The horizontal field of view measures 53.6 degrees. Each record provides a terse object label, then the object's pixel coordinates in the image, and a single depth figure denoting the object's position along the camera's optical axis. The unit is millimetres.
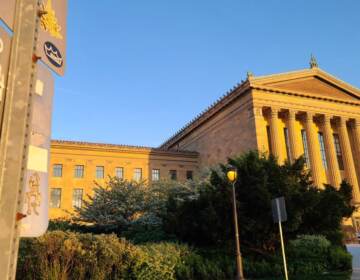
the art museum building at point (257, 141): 39250
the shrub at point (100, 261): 12477
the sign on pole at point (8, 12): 2836
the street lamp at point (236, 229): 13104
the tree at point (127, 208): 25156
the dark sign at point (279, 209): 12023
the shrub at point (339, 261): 18938
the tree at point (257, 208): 17219
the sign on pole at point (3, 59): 2781
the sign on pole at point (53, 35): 3361
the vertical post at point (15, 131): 2621
